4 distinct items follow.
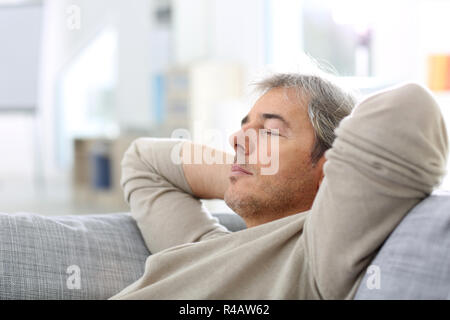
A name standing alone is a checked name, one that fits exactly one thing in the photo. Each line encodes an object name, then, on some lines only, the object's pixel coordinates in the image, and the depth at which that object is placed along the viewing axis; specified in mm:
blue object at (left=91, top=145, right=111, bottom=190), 5504
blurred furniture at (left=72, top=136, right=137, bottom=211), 5094
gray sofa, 930
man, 918
